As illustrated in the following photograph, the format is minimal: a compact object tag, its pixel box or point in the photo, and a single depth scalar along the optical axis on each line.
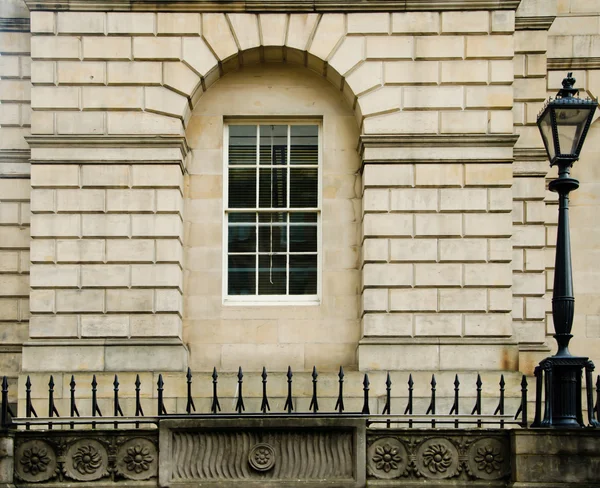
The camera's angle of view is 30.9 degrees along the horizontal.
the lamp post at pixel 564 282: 13.12
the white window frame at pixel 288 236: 18.17
